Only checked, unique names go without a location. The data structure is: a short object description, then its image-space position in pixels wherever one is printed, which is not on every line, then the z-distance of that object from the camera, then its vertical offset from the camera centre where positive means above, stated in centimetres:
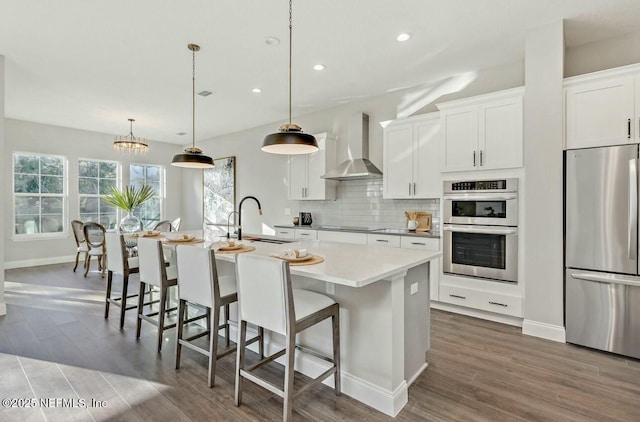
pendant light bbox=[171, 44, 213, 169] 337 +54
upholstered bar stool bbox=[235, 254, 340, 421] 175 -60
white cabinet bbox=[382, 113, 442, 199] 389 +65
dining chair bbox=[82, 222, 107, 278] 551 -57
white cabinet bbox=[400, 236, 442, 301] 371 -45
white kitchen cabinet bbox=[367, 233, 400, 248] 396 -38
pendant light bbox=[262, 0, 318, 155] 237 +52
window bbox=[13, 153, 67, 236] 610 +30
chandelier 559 +113
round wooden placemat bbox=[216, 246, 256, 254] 249 -32
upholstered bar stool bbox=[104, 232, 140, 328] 326 -54
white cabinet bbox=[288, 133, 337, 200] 504 +61
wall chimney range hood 451 +80
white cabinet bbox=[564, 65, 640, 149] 264 +87
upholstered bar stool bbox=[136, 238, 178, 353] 271 -58
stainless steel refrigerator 258 -34
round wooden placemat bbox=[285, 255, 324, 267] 195 -33
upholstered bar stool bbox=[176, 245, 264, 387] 223 -60
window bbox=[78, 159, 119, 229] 681 +45
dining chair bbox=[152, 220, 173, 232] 612 -32
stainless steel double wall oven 321 -20
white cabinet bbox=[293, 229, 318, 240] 480 -38
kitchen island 188 -72
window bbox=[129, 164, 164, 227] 759 +60
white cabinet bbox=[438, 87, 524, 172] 322 +83
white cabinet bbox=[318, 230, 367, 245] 425 -37
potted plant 637 +19
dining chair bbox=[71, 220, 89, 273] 569 -52
